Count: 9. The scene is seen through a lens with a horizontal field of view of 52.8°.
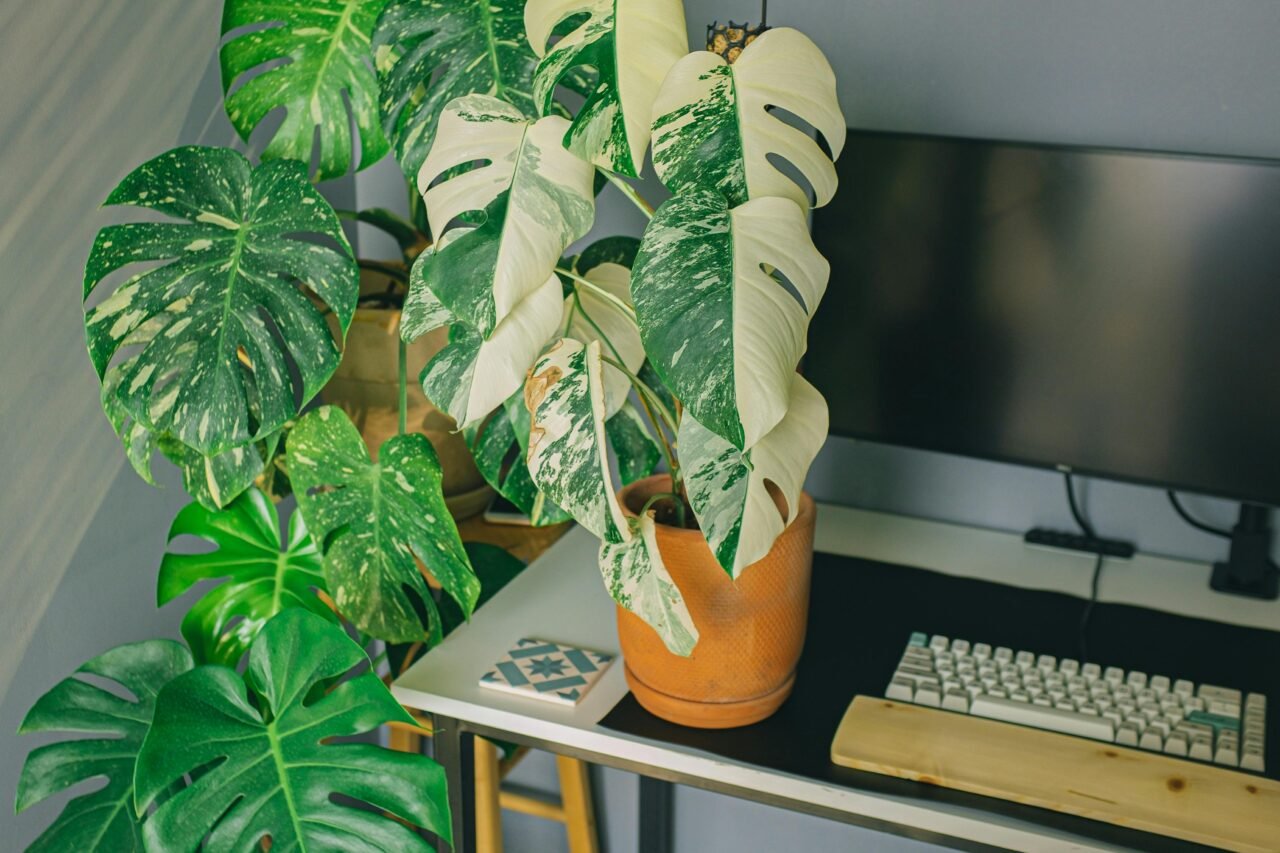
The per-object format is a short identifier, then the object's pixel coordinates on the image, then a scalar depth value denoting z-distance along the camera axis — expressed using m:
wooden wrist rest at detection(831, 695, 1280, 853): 1.07
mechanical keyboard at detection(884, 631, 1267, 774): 1.17
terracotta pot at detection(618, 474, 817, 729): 1.17
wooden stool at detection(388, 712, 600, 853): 1.71
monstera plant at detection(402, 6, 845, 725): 0.97
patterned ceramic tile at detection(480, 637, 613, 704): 1.27
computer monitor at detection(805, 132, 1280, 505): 1.32
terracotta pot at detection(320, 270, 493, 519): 1.56
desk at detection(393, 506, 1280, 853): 1.11
